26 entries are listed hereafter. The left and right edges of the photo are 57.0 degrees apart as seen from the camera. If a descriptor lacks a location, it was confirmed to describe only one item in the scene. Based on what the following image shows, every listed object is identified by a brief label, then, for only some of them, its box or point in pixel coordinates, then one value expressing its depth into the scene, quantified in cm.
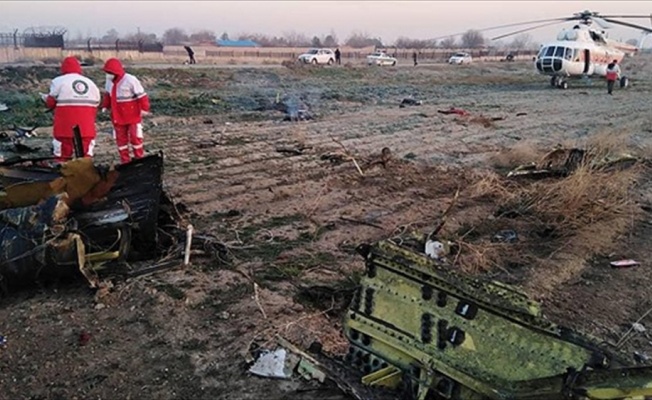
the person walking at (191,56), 3684
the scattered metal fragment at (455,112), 1689
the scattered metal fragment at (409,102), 1928
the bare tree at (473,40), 11882
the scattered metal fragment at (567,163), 806
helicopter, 2669
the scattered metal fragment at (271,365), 358
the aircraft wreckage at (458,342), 261
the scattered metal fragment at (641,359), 330
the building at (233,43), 7506
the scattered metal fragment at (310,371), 329
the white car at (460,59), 5158
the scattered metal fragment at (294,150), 1045
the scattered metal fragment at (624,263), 573
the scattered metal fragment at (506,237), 631
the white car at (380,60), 4503
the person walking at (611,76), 2612
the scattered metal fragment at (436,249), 502
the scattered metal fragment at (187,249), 506
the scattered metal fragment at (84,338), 388
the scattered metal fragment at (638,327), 452
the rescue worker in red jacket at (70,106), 685
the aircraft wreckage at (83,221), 420
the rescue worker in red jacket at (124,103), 750
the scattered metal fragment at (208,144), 1072
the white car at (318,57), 4088
